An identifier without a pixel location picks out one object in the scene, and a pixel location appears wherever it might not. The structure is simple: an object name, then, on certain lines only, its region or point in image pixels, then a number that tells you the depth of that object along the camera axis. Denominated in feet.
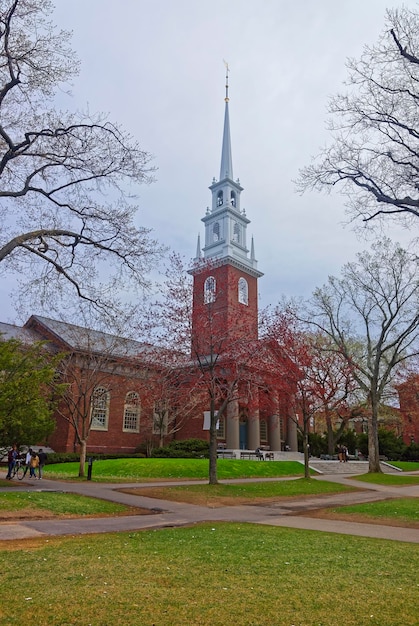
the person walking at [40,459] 73.00
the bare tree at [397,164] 44.88
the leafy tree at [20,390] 55.06
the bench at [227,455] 116.16
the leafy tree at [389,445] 161.48
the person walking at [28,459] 73.67
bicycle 71.15
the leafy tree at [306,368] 80.18
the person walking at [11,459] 67.05
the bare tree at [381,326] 94.92
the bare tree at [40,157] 44.37
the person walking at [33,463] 73.41
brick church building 69.41
